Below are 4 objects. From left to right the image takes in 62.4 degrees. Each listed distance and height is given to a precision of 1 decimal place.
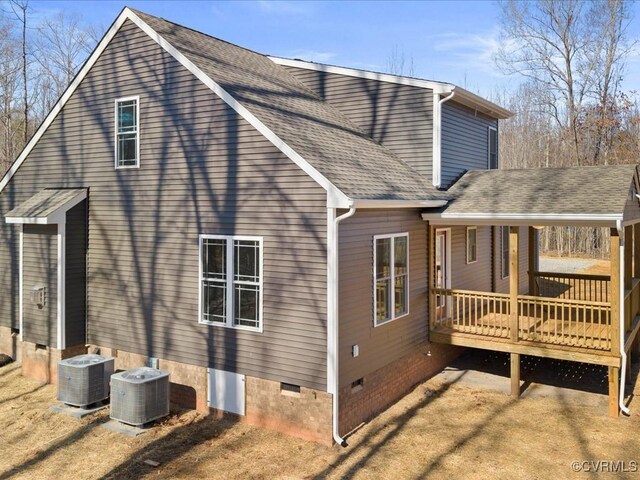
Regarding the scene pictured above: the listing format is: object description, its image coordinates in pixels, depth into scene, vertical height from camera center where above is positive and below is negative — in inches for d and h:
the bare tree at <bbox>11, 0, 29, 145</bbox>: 949.2 +330.2
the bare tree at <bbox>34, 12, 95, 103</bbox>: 1231.5 +397.9
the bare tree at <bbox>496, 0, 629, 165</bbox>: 1253.1 +420.5
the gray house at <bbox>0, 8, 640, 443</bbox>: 349.7 +7.8
